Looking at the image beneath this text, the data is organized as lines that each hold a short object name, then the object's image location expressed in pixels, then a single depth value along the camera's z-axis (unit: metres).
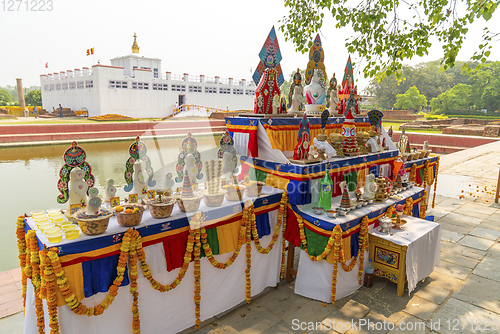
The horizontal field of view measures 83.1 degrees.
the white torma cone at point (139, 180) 3.22
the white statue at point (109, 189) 3.05
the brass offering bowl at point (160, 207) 2.80
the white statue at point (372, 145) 5.11
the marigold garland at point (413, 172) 6.03
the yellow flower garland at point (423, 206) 5.58
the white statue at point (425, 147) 6.81
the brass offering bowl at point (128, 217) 2.60
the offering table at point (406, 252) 3.65
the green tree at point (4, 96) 59.99
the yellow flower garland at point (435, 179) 6.88
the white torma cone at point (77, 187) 2.74
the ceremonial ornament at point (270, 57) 4.77
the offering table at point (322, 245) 3.51
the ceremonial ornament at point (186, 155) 3.63
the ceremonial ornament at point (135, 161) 3.21
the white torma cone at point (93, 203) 2.50
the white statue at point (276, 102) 4.46
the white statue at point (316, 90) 5.23
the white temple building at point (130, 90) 29.88
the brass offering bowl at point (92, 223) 2.39
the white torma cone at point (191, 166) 3.55
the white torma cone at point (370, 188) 4.29
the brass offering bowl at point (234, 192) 3.51
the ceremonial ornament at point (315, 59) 5.43
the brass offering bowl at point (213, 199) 3.23
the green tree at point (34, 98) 47.16
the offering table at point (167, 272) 2.36
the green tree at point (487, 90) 41.50
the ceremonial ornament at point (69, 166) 2.71
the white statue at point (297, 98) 4.85
